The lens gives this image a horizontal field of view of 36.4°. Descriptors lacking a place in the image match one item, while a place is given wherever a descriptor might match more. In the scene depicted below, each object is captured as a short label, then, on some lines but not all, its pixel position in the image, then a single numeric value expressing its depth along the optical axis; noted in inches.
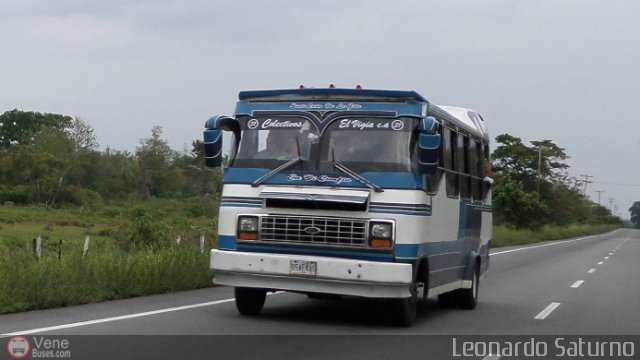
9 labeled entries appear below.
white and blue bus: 455.8
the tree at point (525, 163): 3671.3
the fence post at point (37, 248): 575.5
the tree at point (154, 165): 3038.9
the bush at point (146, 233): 817.0
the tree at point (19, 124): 3695.9
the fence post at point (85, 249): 596.7
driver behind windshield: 477.7
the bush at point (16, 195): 2768.2
